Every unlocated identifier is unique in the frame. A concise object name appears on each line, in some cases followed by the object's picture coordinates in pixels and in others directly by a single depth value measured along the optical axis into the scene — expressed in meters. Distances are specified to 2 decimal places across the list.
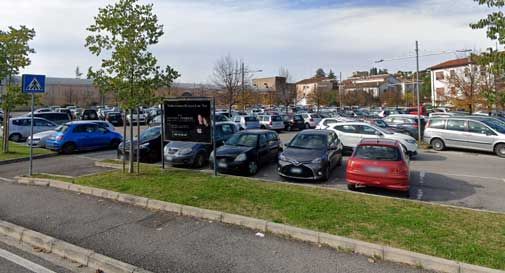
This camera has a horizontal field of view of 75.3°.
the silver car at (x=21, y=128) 19.39
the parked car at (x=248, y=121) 25.05
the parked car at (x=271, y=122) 26.98
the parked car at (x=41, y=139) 15.60
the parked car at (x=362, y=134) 14.10
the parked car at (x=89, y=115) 32.94
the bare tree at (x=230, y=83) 37.81
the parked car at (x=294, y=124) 29.11
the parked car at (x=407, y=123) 19.97
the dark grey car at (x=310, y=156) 9.28
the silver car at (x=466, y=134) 14.85
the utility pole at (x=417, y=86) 18.90
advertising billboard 9.29
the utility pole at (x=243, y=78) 38.26
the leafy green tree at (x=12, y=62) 13.60
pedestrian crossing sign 9.62
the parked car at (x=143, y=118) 35.55
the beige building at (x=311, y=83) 89.50
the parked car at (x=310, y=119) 30.65
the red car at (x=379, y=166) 7.80
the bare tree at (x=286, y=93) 57.63
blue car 14.59
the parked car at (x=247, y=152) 10.26
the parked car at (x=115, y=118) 33.69
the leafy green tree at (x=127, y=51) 8.56
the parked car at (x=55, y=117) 23.48
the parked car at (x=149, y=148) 12.34
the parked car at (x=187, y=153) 11.29
